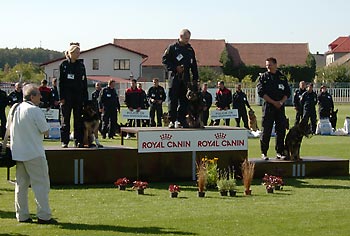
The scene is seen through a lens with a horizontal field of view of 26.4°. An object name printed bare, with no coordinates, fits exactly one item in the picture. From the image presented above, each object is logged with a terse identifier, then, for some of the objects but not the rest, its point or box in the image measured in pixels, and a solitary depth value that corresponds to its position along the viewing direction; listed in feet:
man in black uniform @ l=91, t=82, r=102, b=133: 80.72
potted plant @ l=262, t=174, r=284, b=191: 40.09
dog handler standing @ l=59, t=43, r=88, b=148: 44.57
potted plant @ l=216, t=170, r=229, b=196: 38.73
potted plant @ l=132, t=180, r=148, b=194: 39.37
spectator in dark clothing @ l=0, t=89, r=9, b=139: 71.77
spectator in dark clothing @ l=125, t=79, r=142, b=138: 81.82
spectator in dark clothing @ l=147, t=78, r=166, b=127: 82.38
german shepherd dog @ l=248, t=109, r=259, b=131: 86.16
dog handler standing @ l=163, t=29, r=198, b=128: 46.68
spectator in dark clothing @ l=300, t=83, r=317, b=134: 83.46
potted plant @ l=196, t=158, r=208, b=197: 38.45
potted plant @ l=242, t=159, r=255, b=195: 38.88
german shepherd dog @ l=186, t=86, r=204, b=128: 45.85
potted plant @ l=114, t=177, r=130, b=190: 41.01
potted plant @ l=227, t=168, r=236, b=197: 38.75
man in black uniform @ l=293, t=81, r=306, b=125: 84.64
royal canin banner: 44.04
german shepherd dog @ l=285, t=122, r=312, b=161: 47.16
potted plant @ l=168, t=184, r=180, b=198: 38.19
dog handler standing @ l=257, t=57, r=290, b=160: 47.91
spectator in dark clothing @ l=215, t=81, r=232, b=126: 89.10
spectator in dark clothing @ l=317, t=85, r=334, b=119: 88.99
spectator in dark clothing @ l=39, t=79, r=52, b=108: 76.89
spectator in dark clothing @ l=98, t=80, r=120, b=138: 77.77
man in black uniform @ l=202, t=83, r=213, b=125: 83.33
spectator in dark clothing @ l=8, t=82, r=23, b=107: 72.84
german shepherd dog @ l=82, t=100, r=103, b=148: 44.68
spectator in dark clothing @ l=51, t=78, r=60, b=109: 77.72
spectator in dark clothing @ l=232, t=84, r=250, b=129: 90.58
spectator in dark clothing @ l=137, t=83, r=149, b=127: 82.48
